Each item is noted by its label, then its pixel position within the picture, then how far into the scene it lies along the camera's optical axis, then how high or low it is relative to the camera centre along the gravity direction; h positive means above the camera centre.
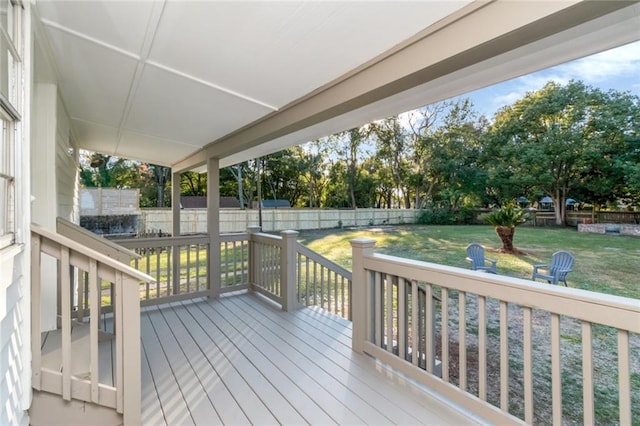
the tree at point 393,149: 21.16 +4.64
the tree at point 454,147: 19.86 +4.40
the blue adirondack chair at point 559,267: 6.07 -1.20
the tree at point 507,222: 10.00 -0.38
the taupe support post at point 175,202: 6.41 +0.25
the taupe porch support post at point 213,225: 4.33 -0.18
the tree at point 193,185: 23.83 +2.37
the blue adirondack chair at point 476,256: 6.95 -1.08
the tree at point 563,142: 14.28 +3.64
